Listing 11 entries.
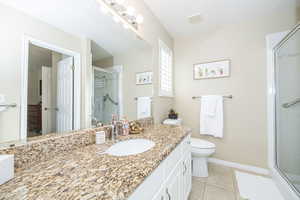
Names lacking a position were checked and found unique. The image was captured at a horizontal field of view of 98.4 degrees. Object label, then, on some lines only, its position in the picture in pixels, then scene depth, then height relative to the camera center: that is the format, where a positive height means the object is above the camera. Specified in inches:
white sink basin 36.1 -13.7
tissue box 18.4 -9.8
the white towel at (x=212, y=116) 79.4 -9.4
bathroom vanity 16.5 -11.7
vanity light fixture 42.2 +32.4
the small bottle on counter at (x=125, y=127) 47.2 -9.5
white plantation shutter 77.3 +20.0
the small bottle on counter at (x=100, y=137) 36.9 -10.4
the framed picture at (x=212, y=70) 79.8 +20.1
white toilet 64.6 -27.8
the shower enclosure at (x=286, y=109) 60.2 -4.1
